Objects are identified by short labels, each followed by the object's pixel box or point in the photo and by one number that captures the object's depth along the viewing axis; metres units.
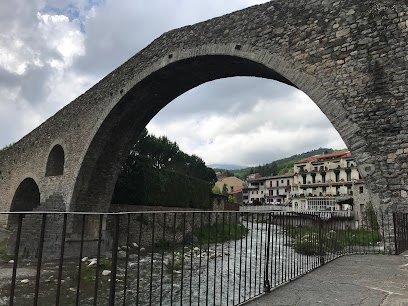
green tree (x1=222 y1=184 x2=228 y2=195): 74.30
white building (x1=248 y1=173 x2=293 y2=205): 64.19
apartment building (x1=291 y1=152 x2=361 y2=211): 48.62
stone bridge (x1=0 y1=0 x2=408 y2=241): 7.29
